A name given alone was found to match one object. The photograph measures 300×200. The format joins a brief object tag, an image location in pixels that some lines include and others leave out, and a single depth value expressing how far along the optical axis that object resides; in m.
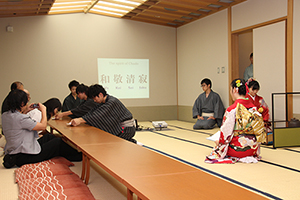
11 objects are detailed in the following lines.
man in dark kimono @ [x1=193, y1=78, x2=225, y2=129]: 6.16
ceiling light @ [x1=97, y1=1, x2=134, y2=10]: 6.73
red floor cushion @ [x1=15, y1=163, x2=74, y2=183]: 2.65
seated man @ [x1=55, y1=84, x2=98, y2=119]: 4.14
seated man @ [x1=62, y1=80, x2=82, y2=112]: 5.37
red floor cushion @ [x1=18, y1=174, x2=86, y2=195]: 2.28
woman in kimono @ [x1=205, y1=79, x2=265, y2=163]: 3.22
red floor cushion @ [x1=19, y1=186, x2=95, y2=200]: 2.07
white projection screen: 7.58
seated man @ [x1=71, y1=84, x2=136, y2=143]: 3.43
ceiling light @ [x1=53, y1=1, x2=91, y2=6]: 6.45
